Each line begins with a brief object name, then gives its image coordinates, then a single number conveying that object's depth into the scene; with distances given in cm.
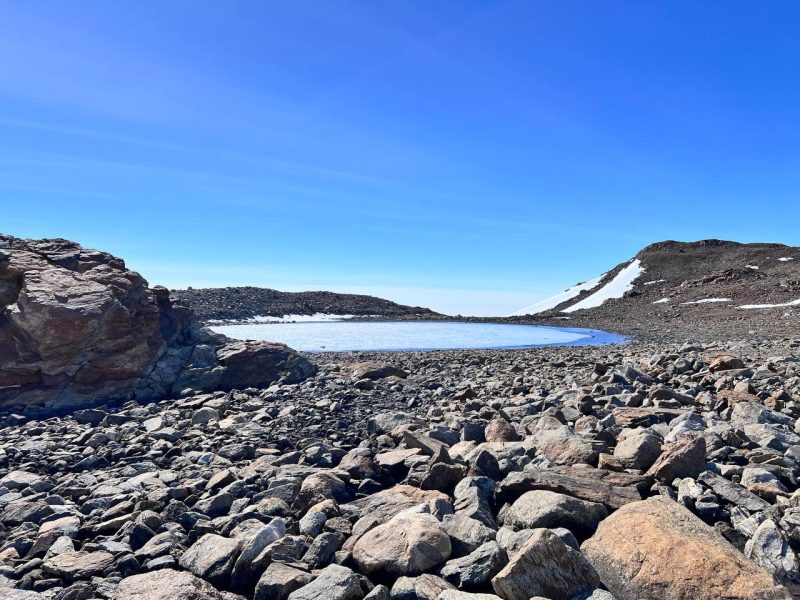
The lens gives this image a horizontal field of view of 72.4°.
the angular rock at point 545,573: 389
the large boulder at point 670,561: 383
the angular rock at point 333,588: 410
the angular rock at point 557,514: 474
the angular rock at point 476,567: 414
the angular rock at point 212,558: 477
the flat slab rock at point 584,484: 513
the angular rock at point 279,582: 432
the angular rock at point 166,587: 436
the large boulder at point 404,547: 436
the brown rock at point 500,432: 766
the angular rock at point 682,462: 542
